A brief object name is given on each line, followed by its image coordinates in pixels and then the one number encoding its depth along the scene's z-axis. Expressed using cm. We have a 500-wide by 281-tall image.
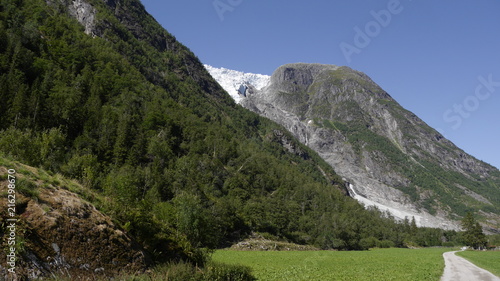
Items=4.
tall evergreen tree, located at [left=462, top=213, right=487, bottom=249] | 12406
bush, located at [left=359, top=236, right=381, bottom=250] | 13694
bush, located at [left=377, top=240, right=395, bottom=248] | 15425
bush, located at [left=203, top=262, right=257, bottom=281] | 1645
